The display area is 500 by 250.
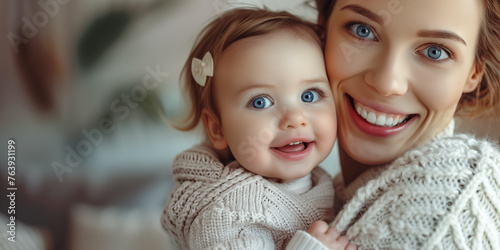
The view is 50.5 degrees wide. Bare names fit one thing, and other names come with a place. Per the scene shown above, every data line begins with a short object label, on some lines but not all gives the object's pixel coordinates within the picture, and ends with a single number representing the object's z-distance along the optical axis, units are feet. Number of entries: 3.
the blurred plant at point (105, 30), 5.00
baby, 3.54
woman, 3.18
